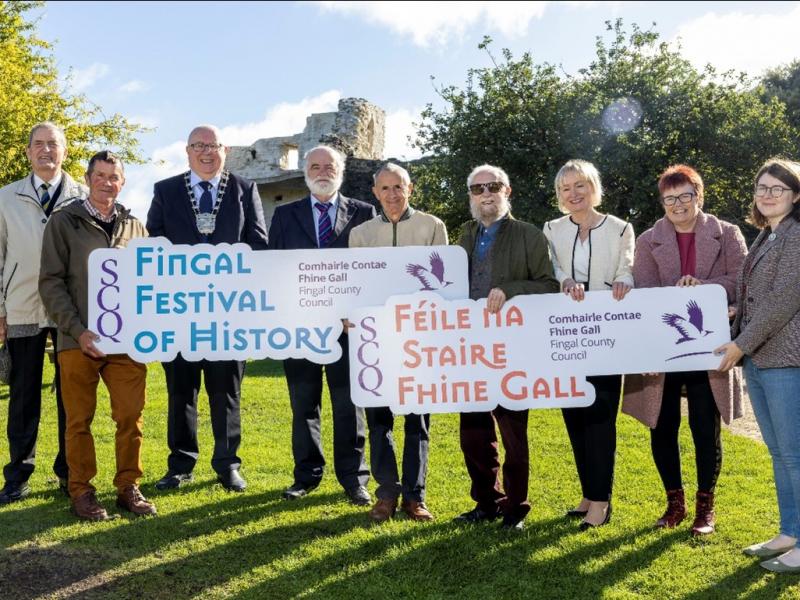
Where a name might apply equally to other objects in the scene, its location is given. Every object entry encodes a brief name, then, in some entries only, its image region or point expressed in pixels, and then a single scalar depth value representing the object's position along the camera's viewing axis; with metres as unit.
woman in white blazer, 4.73
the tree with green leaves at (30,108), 17.48
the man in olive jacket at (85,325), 4.99
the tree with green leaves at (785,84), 29.77
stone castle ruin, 24.06
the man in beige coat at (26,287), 5.52
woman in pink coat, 4.67
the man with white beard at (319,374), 5.39
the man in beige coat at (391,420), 5.02
